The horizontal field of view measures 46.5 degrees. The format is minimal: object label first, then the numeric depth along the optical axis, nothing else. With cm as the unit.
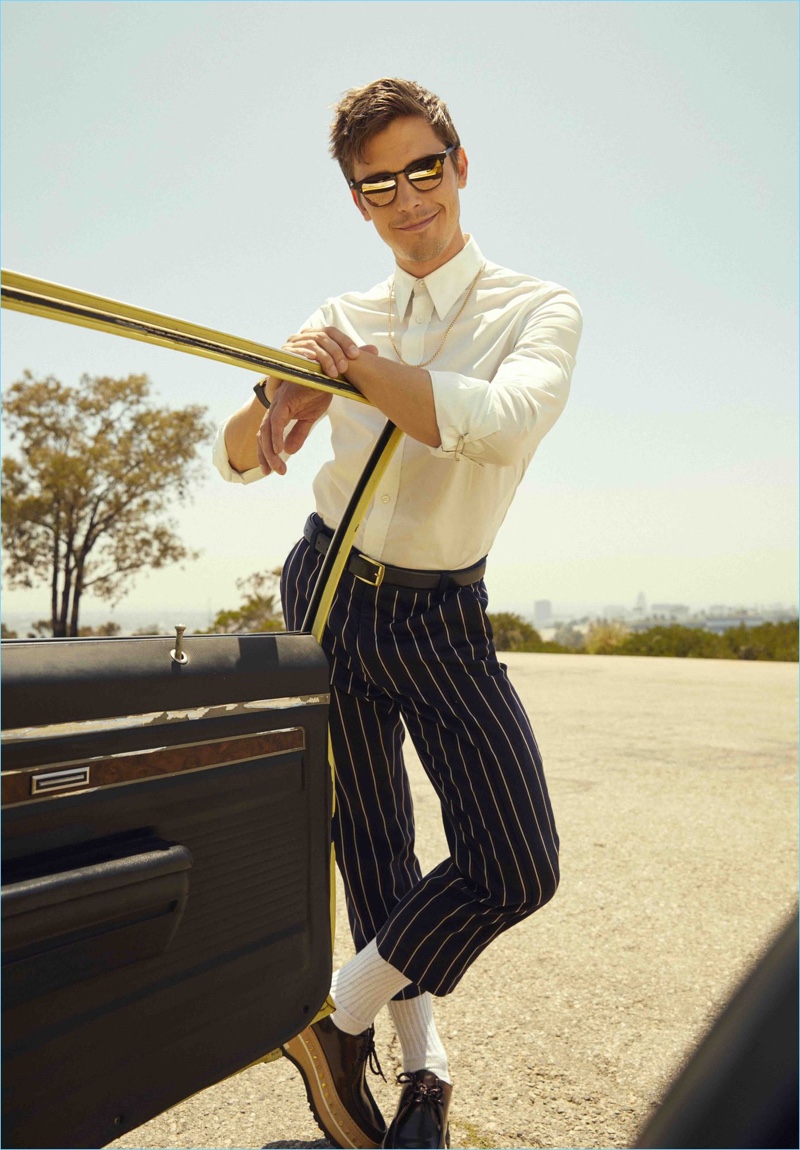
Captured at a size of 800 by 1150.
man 190
